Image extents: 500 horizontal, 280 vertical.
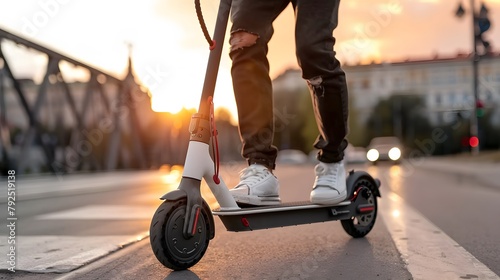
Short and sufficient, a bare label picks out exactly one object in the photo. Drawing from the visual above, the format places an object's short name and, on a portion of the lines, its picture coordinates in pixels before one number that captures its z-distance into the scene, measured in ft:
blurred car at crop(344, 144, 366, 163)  137.97
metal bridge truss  40.04
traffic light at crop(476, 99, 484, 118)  71.00
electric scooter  7.62
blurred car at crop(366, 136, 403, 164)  104.47
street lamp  54.80
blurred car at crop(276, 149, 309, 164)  160.97
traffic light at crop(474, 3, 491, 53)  54.39
